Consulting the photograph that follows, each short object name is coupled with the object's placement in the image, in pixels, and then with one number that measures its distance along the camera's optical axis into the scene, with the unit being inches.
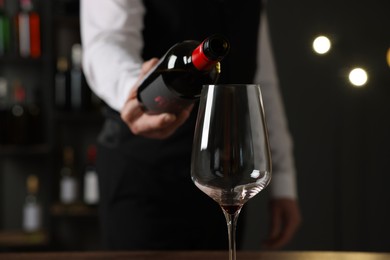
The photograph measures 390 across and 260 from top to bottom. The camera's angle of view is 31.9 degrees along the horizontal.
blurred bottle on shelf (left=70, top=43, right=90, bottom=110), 126.9
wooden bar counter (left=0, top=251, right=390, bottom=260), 40.6
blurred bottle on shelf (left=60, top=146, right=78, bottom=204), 128.7
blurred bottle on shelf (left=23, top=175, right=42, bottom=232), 129.1
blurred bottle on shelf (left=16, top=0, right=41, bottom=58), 129.3
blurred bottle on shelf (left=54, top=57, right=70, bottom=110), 128.6
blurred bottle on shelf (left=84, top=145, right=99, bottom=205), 126.4
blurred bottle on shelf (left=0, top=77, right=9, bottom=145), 129.3
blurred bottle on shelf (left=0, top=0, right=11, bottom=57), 128.5
